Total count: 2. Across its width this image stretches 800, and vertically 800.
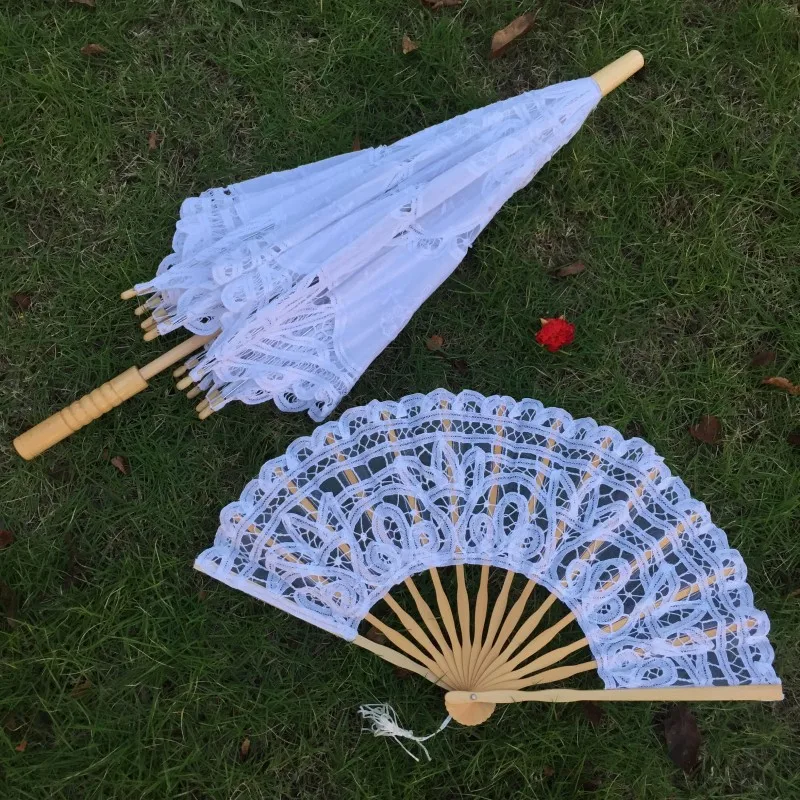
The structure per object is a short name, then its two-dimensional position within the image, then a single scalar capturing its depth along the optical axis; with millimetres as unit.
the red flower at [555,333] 764
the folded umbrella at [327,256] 691
